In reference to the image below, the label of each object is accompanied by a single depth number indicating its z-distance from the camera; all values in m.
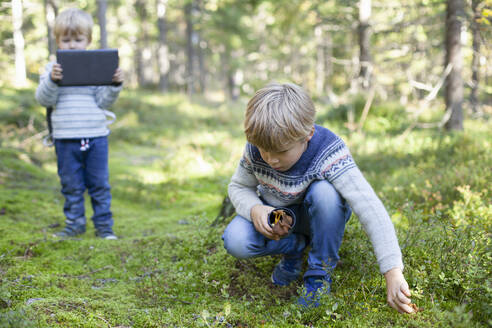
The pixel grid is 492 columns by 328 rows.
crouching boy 2.07
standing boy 3.76
